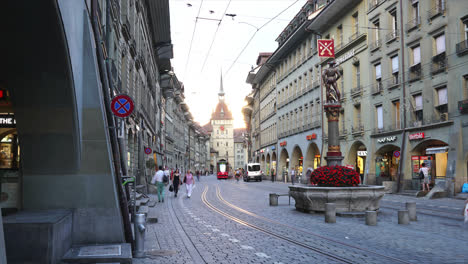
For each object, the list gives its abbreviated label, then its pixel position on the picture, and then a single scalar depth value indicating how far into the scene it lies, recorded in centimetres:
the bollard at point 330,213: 1257
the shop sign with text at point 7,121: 894
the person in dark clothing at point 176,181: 2648
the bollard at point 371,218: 1205
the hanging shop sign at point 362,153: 3531
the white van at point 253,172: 6072
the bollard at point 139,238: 813
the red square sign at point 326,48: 3441
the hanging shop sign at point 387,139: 3013
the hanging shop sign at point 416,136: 2701
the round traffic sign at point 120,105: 949
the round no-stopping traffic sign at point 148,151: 3022
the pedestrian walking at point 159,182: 2199
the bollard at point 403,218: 1223
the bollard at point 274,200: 1880
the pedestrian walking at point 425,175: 2454
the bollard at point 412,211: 1323
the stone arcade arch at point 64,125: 675
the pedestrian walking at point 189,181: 2478
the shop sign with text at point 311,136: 4419
